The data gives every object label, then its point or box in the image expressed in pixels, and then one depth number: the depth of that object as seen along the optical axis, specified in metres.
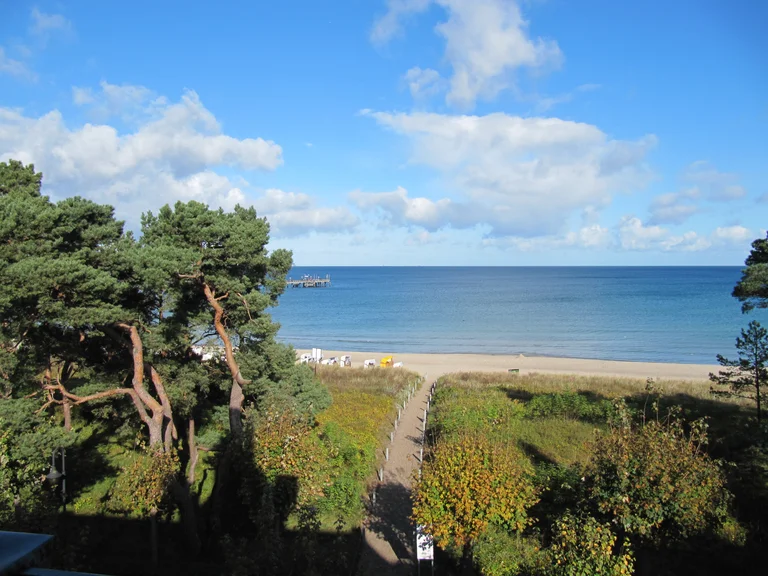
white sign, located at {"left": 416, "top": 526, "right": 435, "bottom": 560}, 10.27
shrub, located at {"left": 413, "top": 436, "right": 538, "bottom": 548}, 9.52
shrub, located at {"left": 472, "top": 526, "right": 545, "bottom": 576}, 9.06
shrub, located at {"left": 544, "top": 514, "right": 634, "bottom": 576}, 7.42
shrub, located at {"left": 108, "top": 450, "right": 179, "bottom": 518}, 10.60
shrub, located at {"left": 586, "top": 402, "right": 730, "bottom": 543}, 9.23
